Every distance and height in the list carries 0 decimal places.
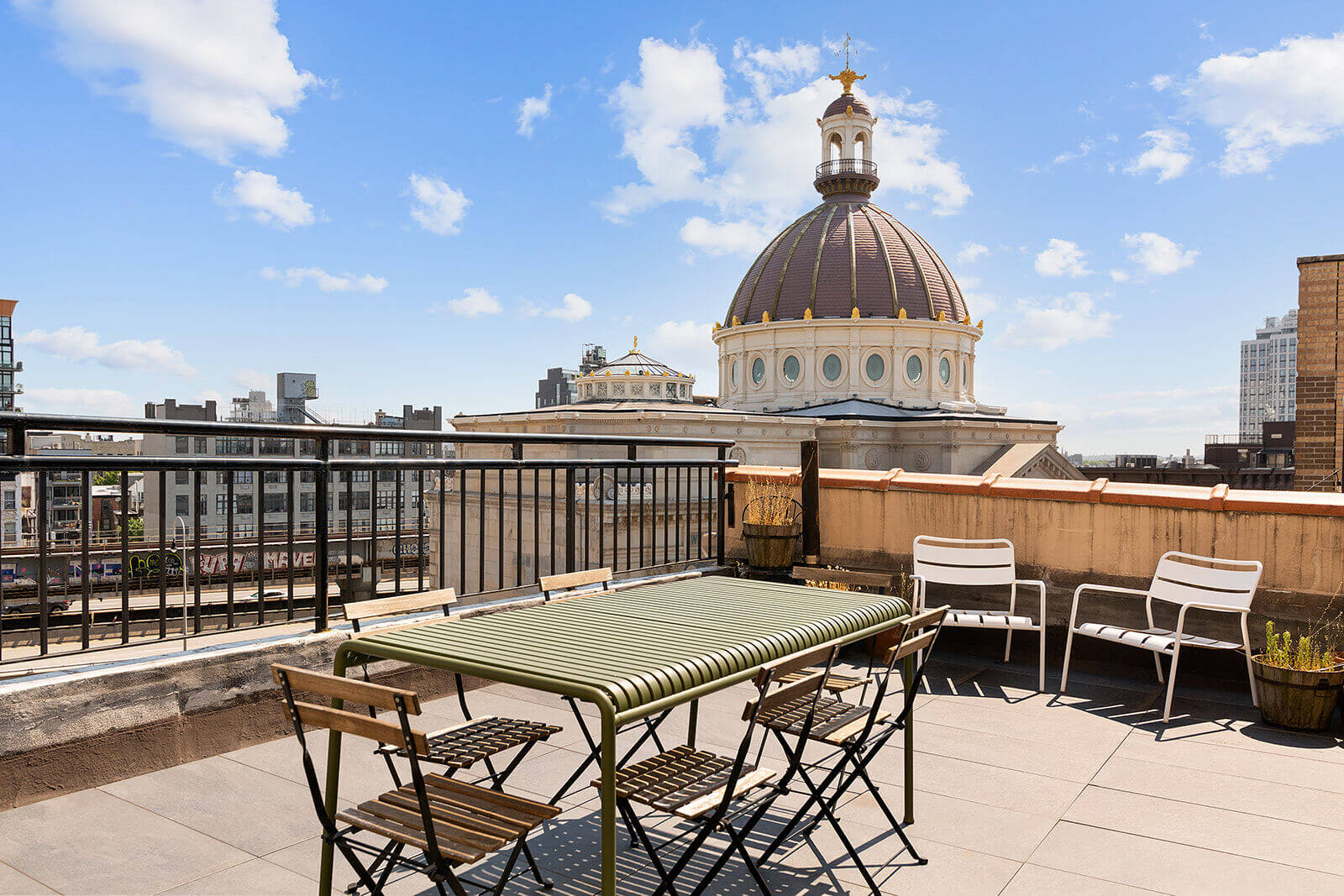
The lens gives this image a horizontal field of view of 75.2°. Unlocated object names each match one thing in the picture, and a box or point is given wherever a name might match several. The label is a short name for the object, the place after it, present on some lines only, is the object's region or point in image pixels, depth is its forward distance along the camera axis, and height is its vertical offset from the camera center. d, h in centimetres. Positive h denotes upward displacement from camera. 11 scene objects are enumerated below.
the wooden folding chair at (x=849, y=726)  306 -115
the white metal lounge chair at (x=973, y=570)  590 -97
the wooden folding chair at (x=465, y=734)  319 -118
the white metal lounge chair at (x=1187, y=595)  518 -100
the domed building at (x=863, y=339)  5353 +643
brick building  1438 +109
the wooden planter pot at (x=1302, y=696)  476 -144
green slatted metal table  245 -72
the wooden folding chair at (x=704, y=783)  262 -119
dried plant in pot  722 -77
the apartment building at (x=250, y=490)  6581 -429
